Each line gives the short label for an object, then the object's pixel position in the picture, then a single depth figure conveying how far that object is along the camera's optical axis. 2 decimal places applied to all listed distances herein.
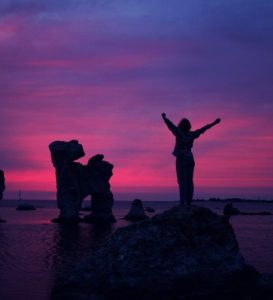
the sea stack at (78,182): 69.88
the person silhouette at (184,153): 14.96
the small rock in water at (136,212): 79.69
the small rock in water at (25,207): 148.88
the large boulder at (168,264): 13.45
